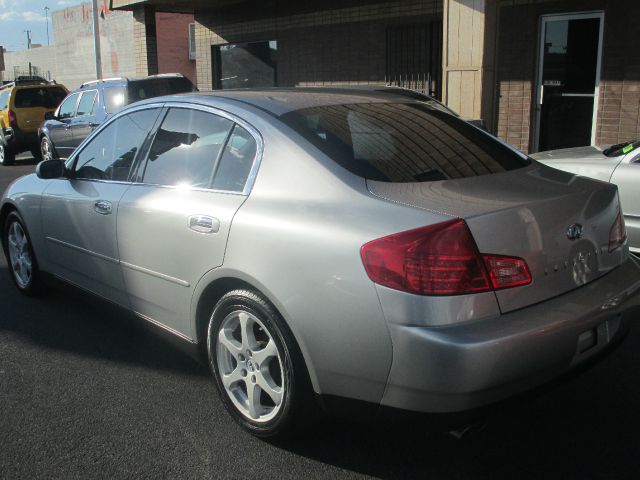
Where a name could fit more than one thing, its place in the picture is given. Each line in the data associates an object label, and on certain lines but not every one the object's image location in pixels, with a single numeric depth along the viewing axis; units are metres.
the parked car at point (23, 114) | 15.55
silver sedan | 2.54
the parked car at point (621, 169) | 5.61
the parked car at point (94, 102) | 12.08
